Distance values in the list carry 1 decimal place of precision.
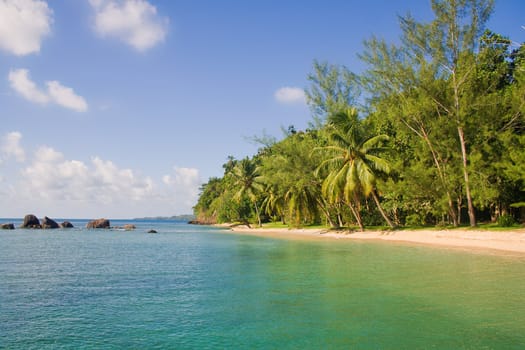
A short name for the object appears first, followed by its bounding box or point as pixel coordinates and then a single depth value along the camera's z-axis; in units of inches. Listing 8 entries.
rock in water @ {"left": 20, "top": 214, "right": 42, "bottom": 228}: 2933.1
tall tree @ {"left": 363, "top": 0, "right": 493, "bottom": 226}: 1126.4
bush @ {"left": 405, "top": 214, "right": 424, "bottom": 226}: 1392.7
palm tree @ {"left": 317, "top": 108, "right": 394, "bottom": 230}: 1403.8
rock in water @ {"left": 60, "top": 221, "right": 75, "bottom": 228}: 3083.2
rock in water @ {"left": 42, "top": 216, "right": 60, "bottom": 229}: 2864.2
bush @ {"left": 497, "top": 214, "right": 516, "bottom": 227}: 1080.5
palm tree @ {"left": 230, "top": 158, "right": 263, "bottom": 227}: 2549.2
